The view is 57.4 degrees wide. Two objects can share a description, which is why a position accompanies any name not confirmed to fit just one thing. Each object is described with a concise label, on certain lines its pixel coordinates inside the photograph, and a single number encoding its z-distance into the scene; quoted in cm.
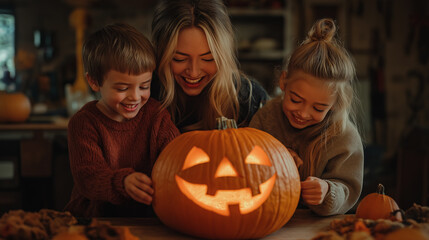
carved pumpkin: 89
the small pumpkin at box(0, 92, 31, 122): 262
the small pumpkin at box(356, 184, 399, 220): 97
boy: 107
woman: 138
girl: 116
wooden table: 94
